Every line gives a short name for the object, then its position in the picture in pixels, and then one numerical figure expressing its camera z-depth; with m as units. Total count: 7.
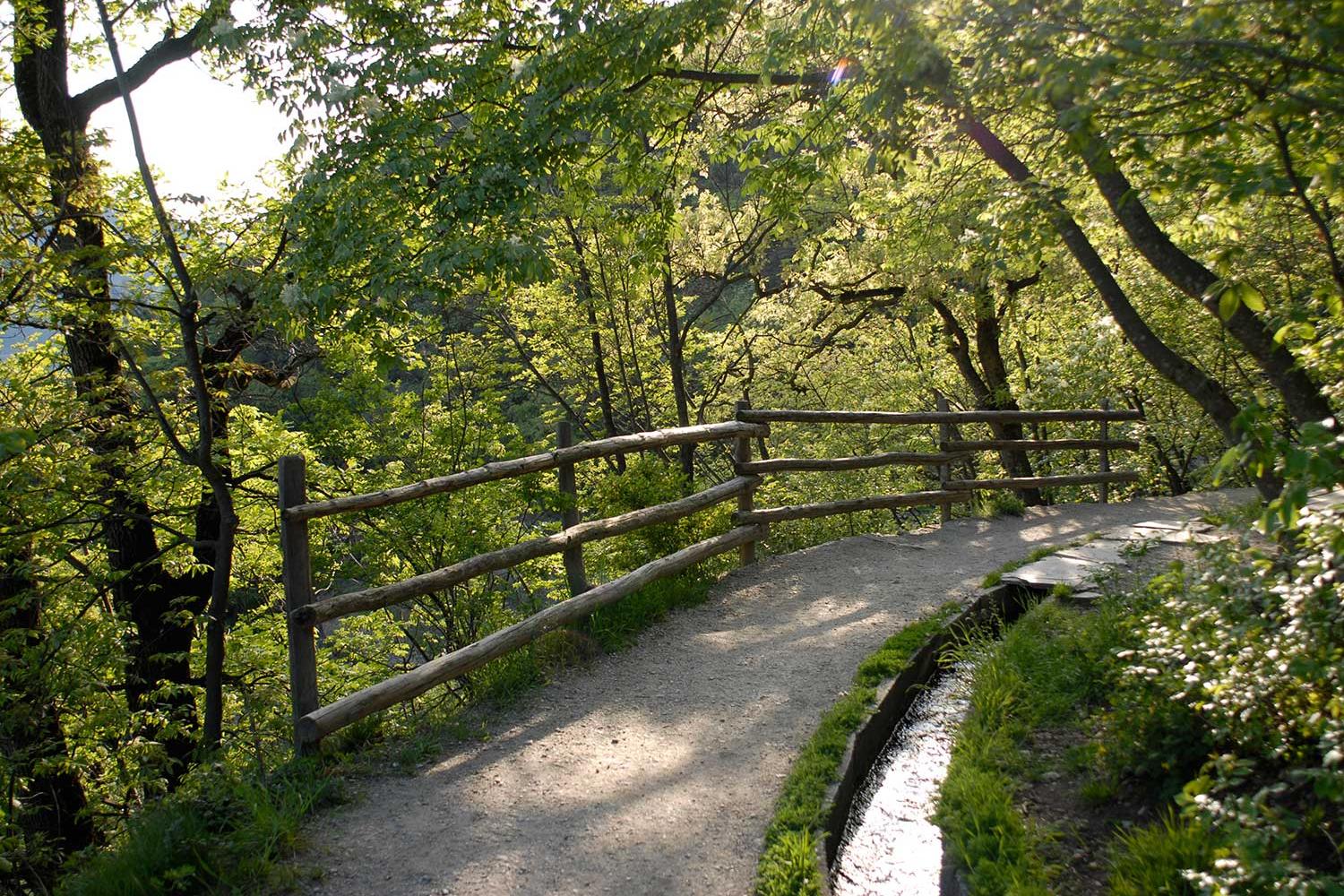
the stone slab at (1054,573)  6.79
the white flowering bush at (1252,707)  2.64
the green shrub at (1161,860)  3.00
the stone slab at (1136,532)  8.04
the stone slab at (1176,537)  7.04
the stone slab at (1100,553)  7.43
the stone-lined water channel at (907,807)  3.61
